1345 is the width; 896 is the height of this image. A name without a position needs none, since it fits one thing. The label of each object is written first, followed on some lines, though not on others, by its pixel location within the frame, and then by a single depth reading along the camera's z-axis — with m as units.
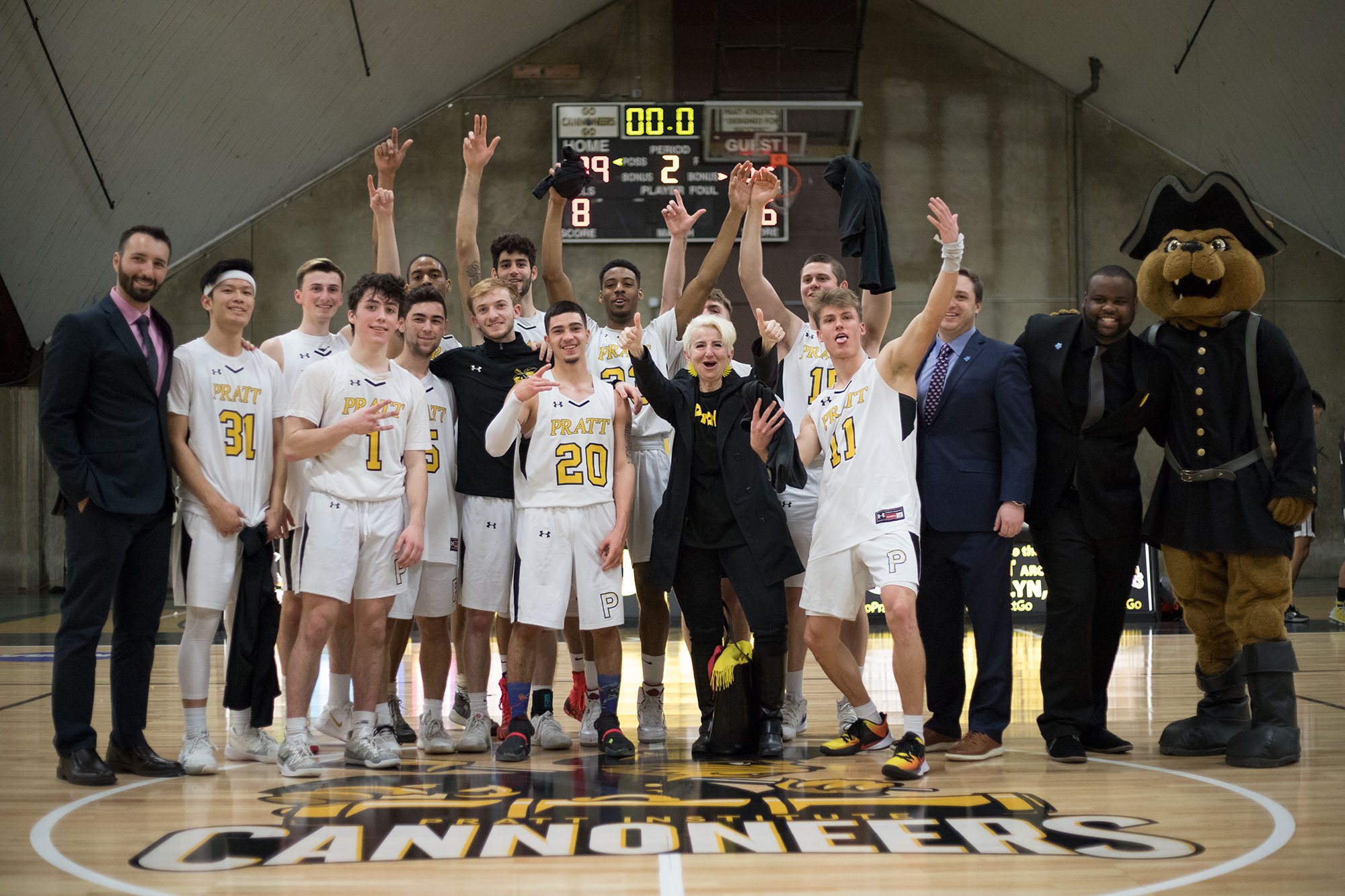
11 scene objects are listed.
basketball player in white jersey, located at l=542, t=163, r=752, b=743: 4.95
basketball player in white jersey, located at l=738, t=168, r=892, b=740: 5.04
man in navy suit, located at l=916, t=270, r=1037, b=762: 4.47
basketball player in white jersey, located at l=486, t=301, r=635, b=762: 4.62
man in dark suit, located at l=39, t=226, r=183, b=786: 4.17
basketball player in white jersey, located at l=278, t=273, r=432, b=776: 4.33
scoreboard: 11.68
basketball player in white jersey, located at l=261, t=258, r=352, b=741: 4.79
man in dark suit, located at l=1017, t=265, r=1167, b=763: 4.59
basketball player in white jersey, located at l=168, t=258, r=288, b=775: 4.42
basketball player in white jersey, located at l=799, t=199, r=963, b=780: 4.21
